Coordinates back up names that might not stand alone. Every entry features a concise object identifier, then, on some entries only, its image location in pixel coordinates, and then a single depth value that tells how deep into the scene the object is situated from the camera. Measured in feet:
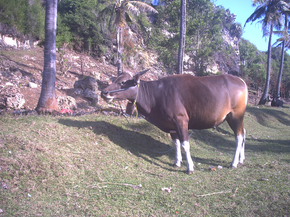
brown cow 17.28
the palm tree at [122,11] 55.36
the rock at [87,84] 42.60
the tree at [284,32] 74.71
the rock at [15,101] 27.37
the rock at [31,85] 36.10
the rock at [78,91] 41.27
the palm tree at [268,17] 73.72
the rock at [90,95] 39.99
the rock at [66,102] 31.09
